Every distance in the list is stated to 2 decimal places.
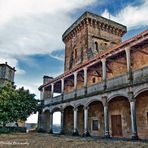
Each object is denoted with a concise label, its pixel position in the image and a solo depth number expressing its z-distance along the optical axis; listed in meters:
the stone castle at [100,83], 13.67
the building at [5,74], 32.53
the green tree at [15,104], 21.61
